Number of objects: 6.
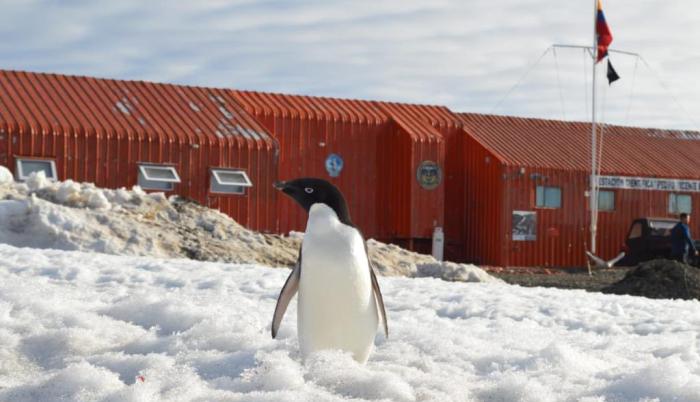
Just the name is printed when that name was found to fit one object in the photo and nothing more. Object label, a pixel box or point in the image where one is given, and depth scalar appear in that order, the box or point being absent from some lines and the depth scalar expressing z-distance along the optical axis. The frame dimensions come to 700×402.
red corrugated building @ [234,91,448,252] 25.94
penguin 5.63
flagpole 28.44
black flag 30.69
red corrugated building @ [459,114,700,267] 27.59
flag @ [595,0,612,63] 30.64
